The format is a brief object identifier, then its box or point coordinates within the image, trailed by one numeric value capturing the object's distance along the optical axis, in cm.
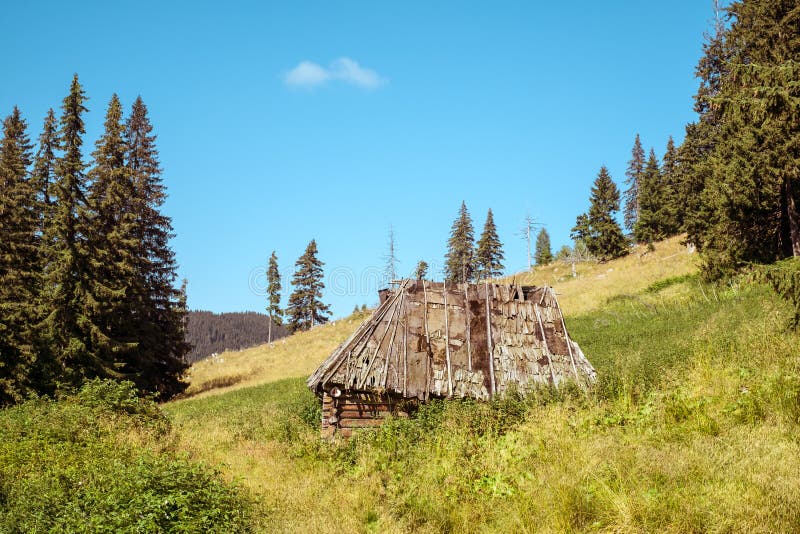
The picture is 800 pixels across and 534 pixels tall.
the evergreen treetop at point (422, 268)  6206
